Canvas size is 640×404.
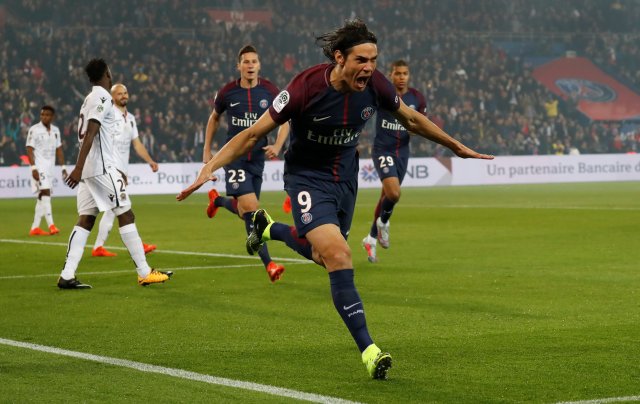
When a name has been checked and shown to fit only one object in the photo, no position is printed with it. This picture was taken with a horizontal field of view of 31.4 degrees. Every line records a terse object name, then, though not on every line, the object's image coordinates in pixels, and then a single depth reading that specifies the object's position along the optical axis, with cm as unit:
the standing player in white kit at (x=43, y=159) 1934
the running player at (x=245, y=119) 1212
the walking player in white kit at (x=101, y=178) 1091
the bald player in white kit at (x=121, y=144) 1479
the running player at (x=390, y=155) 1380
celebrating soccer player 652
